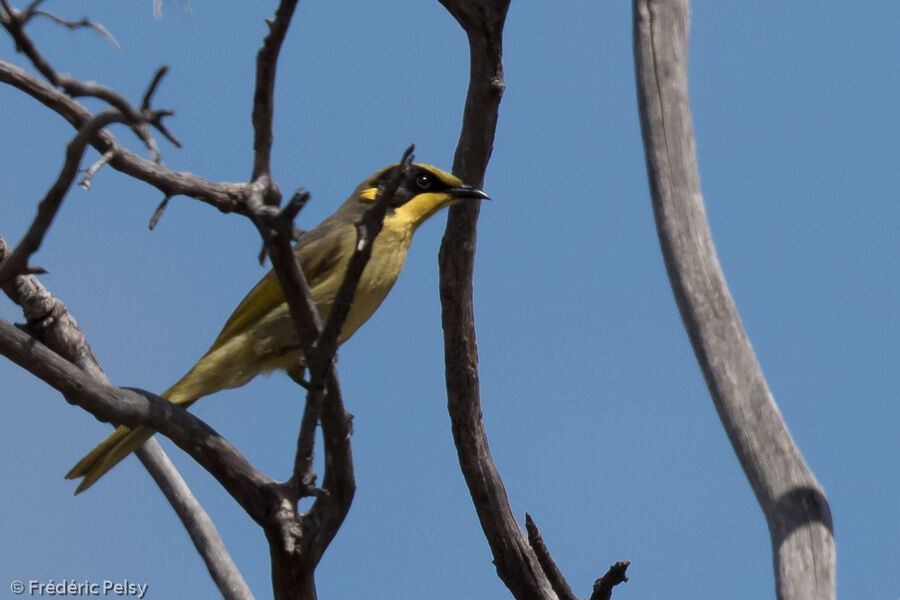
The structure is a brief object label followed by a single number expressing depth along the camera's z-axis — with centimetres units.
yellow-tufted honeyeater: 1130
